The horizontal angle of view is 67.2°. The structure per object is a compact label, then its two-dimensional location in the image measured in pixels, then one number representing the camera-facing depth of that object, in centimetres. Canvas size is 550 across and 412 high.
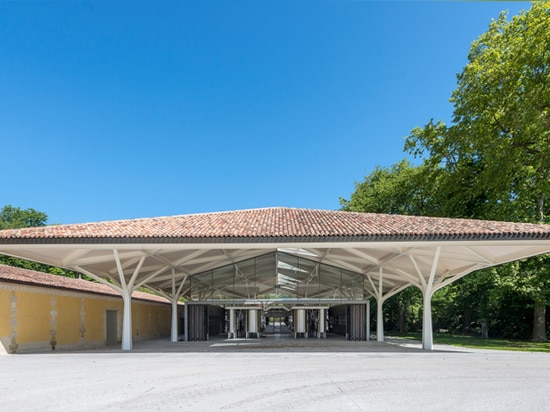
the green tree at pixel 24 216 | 4516
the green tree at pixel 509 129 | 1958
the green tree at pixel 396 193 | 2669
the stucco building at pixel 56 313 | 1405
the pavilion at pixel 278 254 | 1270
